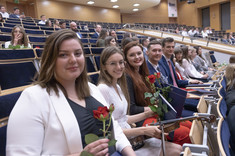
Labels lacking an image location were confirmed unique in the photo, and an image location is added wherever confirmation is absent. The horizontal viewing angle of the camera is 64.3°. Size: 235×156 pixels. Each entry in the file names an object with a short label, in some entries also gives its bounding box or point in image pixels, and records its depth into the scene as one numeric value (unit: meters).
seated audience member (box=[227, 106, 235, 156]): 0.99
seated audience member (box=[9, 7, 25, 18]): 6.17
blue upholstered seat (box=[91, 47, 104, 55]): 2.65
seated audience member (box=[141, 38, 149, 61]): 3.76
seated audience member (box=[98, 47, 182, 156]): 0.96
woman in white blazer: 0.55
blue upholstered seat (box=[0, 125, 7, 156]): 0.67
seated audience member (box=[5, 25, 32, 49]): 2.57
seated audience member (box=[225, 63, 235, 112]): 1.65
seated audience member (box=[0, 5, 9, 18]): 5.74
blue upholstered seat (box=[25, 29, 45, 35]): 4.03
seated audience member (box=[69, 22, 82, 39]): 4.12
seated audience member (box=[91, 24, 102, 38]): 4.73
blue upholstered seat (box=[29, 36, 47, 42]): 3.30
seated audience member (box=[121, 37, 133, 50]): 2.25
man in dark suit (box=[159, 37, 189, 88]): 2.05
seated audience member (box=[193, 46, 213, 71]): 3.63
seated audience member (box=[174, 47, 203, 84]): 2.68
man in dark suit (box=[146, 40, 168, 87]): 1.78
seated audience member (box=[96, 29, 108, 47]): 3.29
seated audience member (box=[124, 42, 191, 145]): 1.14
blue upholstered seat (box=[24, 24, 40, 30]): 4.67
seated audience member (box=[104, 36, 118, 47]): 2.94
